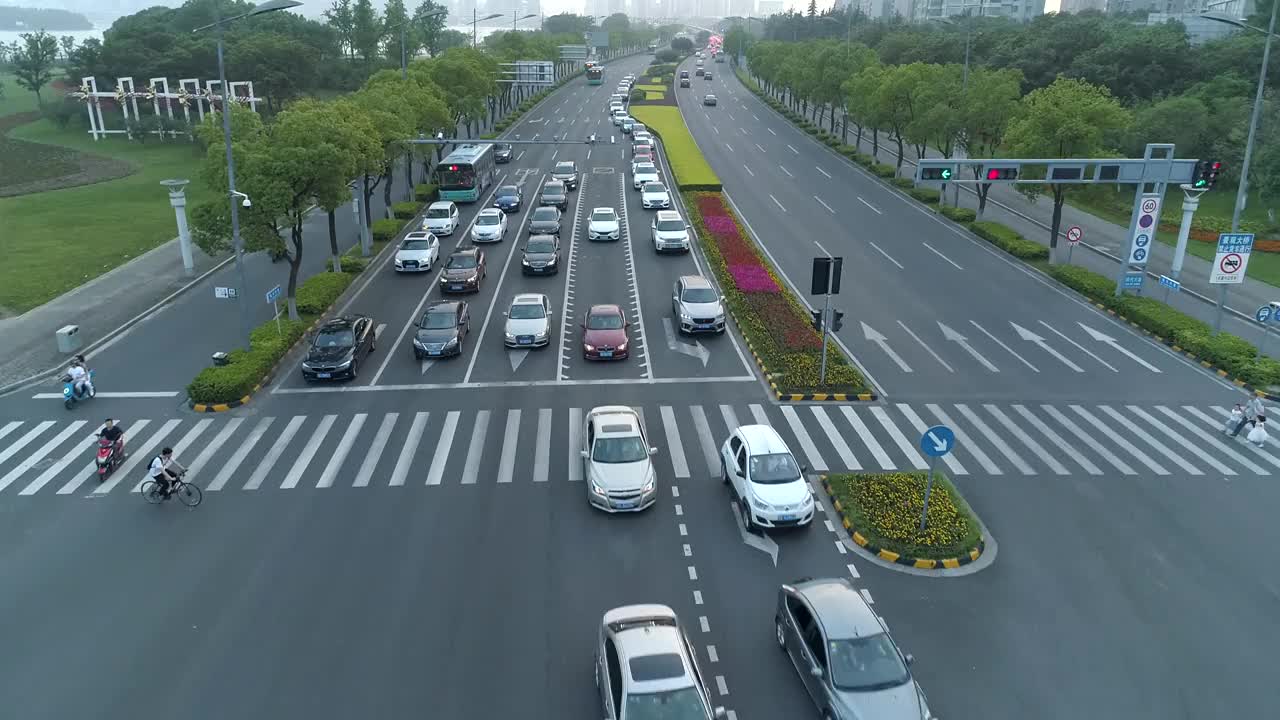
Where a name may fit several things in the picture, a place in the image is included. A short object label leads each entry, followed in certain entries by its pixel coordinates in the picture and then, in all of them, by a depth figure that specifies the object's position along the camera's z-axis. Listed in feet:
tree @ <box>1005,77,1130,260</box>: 126.93
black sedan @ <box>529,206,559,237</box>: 144.97
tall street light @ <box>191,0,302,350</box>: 86.38
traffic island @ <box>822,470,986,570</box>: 56.18
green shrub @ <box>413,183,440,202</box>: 175.86
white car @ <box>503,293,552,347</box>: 94.84
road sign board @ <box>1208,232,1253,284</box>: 91.61
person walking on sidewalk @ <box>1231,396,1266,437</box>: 72.84
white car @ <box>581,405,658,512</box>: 60.75
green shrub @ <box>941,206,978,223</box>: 157.40
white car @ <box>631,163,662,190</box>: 190.29
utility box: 91.75
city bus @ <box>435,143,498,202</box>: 168.04
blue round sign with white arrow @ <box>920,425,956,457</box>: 55.06
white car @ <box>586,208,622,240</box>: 144.46
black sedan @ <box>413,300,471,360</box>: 91.56
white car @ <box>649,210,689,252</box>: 134.72
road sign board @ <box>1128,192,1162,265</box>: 108.68
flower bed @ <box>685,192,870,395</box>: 85.30
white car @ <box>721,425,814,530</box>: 58.23
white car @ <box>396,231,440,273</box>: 124.88
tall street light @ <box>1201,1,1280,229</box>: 91.73
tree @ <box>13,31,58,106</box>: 295.75
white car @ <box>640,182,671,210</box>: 170.19
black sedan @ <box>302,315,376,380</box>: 85.10
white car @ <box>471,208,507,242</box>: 142.72
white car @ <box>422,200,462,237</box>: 145.28
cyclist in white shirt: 61.46
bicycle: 62.80
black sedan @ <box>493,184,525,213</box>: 168.25
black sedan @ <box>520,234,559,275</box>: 123.44
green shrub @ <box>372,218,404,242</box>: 142.72
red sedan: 90.74
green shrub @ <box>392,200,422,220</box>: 159.02
